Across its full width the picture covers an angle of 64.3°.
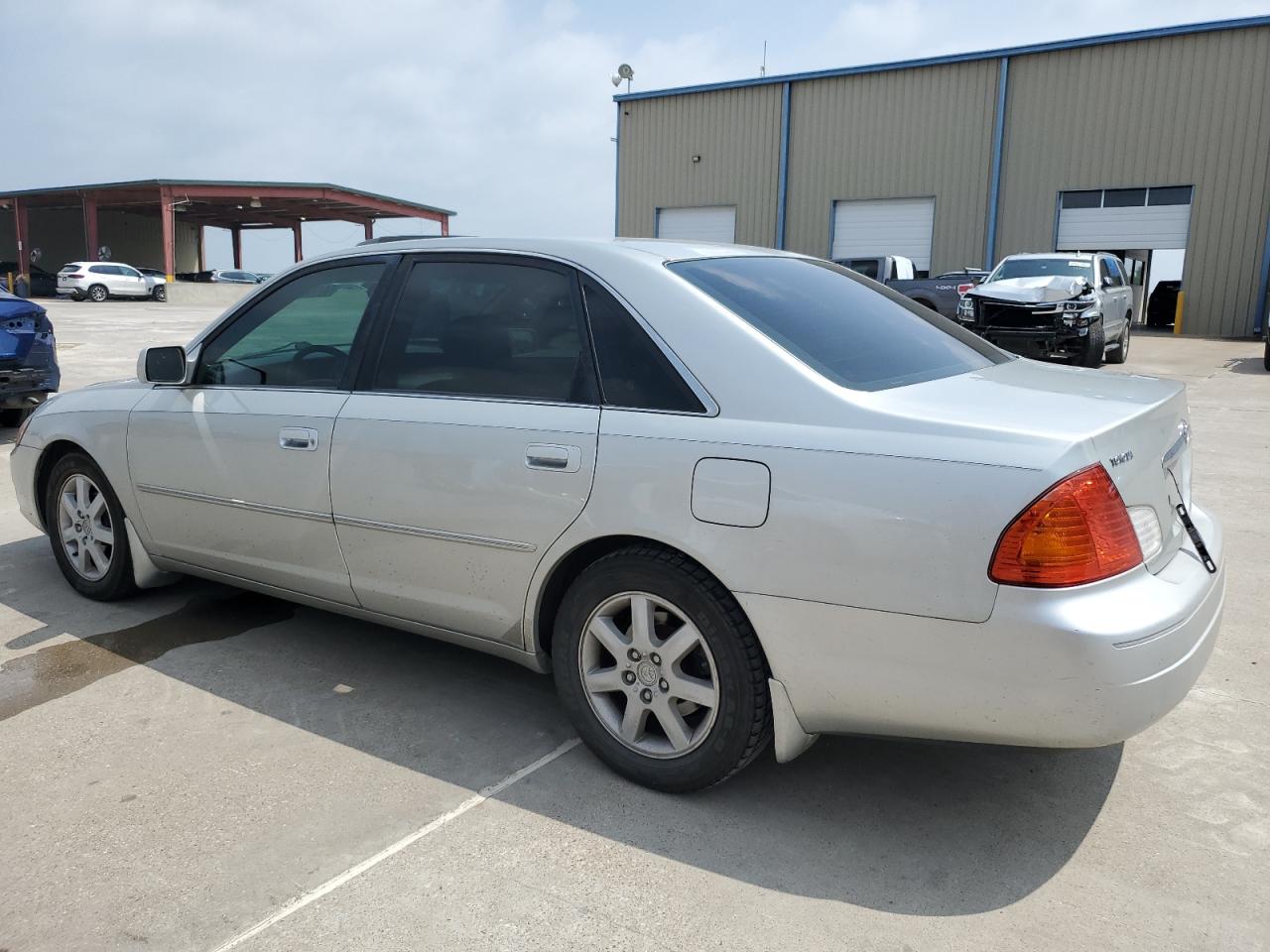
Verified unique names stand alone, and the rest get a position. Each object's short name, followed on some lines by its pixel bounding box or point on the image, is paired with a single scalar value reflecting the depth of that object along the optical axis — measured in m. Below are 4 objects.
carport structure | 42.22
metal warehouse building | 23.34
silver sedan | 2.28
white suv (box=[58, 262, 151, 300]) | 36.88
